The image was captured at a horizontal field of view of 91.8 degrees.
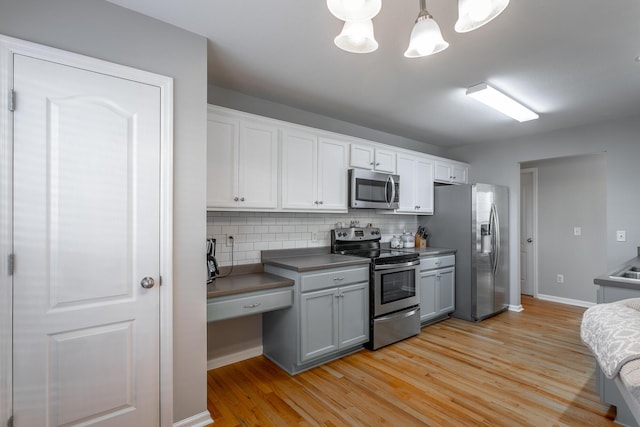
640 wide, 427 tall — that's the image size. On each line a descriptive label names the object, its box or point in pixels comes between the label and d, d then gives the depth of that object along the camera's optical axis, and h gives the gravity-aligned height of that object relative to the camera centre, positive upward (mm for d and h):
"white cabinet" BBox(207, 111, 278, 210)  2477 +440
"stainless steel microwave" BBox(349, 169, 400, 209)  3385 +294
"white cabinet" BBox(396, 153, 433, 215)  4027 +419
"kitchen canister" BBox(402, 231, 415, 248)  4324 -362
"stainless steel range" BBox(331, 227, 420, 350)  3109 -754
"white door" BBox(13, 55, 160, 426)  1486 -169
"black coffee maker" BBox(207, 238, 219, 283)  2424 -375
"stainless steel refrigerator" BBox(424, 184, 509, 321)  4035 -347
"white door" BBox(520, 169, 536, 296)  5254 -281
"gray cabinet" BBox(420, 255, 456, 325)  3756 -922
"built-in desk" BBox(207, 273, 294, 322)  2252 -628
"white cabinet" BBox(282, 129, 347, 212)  2930 +430
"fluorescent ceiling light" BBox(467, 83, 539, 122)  2725 +1089
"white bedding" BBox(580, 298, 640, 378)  755 -320
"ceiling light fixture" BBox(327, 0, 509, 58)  1014 +680
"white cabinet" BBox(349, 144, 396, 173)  3469 +668
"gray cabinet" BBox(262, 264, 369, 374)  2629 -952
